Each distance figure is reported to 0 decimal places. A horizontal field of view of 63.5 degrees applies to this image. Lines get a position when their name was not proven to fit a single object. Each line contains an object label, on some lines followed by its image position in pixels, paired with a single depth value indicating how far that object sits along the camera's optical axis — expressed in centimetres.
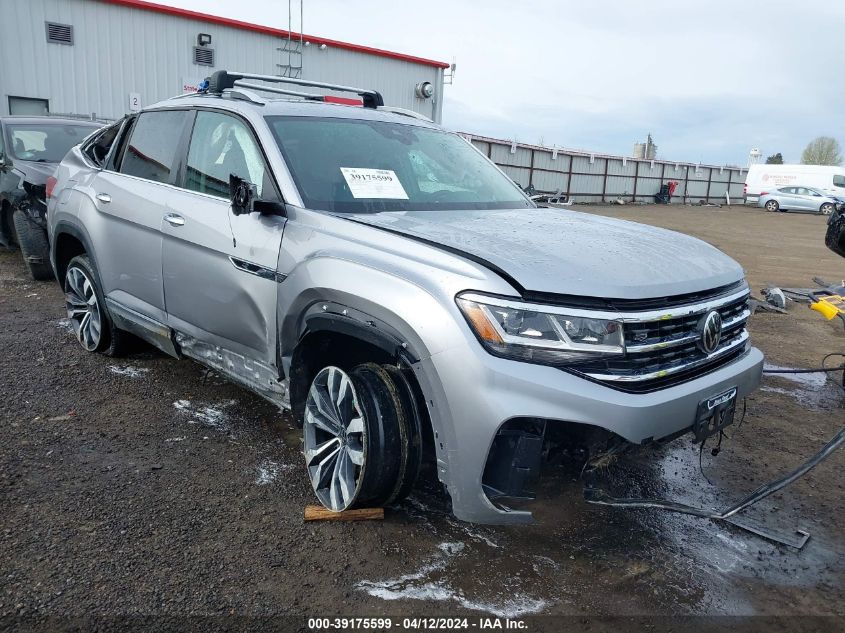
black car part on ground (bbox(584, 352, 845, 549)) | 264
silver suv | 233
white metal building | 1524
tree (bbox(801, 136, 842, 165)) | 7544
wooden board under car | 289
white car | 3145
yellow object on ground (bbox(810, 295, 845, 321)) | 417
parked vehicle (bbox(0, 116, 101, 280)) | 699
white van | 3359
